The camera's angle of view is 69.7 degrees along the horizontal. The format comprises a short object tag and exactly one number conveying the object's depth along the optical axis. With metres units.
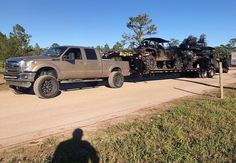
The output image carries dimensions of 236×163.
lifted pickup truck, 6.21
